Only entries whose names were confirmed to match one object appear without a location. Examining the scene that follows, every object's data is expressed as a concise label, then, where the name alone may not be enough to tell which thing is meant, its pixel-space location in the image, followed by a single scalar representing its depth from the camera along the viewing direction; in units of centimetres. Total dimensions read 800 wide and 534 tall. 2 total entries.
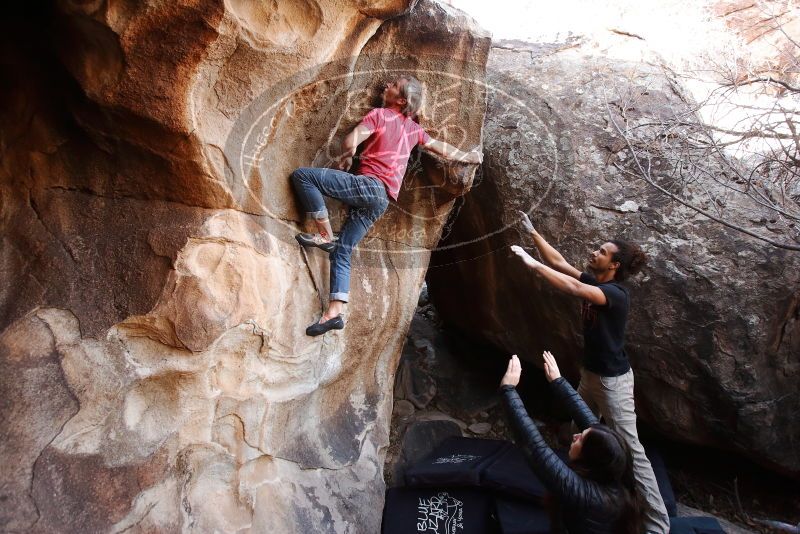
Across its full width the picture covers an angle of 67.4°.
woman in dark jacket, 216
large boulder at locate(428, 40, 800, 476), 373
